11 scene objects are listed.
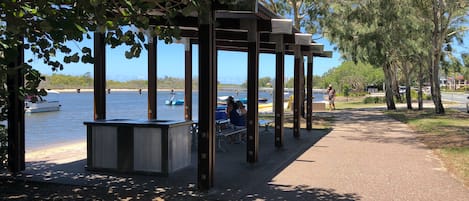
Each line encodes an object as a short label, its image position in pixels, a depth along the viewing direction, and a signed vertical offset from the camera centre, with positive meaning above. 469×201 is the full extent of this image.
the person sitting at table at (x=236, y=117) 11.06 -0.68
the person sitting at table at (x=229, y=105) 11.20 -0.41
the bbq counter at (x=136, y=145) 7.05 -0.88
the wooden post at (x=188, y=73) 13.28 +0.41
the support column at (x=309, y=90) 14.48 -0.07
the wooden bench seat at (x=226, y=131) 9.77 -0.93
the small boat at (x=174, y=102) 58.27 -1.78
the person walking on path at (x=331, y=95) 29.86 -0.45
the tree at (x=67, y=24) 3.88 +0.56
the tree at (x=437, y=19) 21.34 +3.27
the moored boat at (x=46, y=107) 39.06 -1.66
